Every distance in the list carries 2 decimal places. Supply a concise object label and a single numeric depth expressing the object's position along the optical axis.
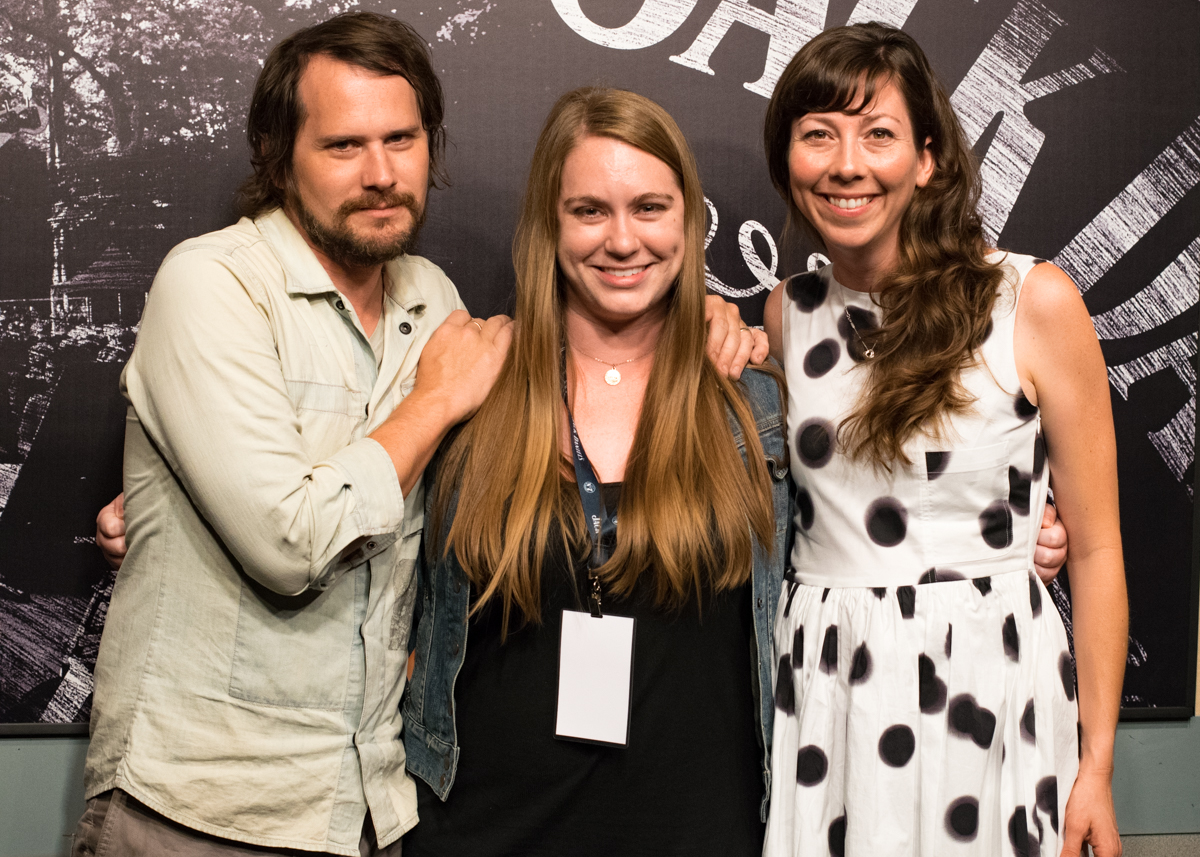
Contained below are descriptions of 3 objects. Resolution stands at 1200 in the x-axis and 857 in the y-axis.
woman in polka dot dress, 1.55
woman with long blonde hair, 1.61
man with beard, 1.45
